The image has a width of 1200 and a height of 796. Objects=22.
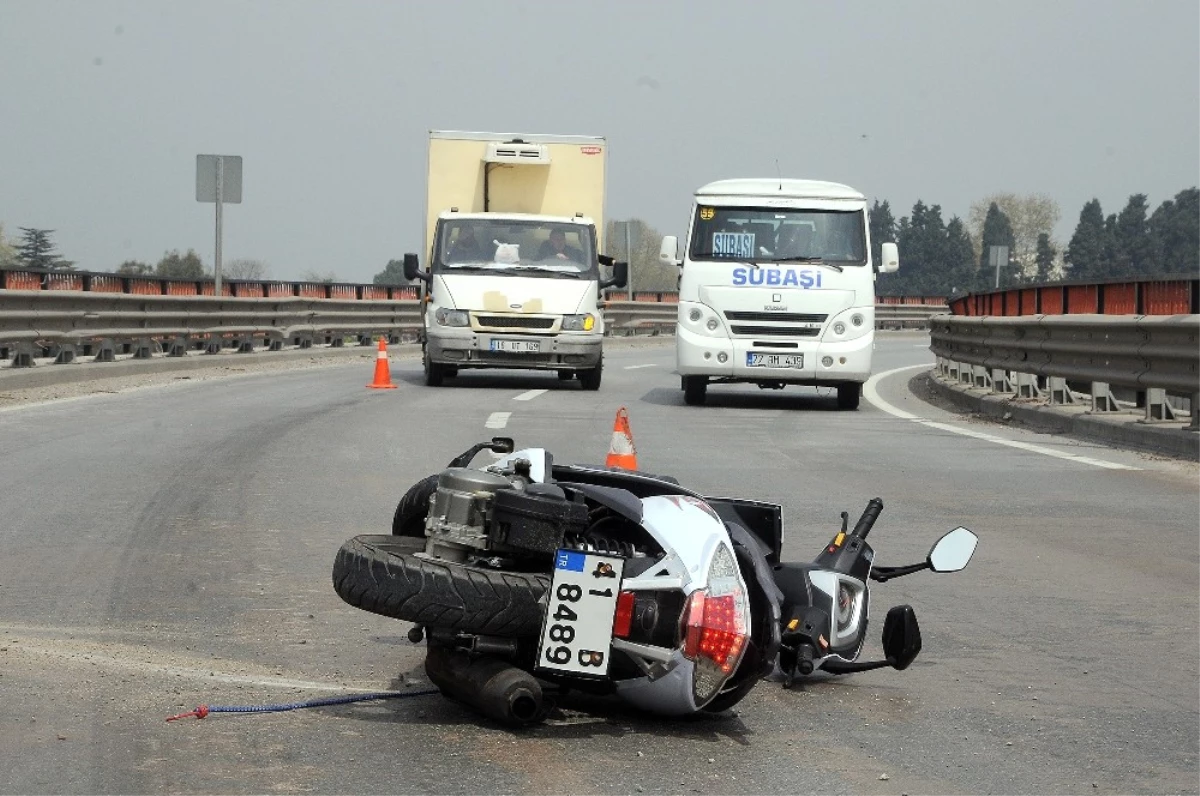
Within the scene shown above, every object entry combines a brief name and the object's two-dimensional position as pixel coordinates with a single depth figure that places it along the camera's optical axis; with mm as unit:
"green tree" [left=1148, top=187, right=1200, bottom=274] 147125
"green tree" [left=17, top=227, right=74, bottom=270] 77562
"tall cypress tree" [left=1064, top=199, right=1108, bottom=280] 163625
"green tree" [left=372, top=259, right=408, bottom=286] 127850
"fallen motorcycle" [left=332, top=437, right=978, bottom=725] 4656
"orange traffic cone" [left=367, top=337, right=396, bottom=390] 22512
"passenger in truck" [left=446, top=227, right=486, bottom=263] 23047
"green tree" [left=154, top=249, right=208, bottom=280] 85938
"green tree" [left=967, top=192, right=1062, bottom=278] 169750
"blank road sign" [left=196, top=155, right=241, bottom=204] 31362
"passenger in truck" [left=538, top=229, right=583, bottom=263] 23188
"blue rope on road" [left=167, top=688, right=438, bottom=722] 4887
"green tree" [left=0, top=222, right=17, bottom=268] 88750
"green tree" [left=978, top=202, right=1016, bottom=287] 174375
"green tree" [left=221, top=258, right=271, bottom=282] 89175
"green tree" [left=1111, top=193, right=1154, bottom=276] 153500
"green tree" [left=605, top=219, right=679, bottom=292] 150375
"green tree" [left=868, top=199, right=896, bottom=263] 195625
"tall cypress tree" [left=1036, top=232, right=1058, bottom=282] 165875
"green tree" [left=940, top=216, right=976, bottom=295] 184250
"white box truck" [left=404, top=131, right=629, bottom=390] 22766
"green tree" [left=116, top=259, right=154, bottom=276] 66062
